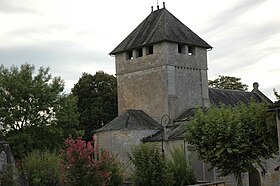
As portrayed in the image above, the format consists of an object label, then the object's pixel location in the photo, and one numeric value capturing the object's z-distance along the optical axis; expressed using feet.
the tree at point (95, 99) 153.89
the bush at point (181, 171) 90.12
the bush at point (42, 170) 83.92
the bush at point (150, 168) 83.61
